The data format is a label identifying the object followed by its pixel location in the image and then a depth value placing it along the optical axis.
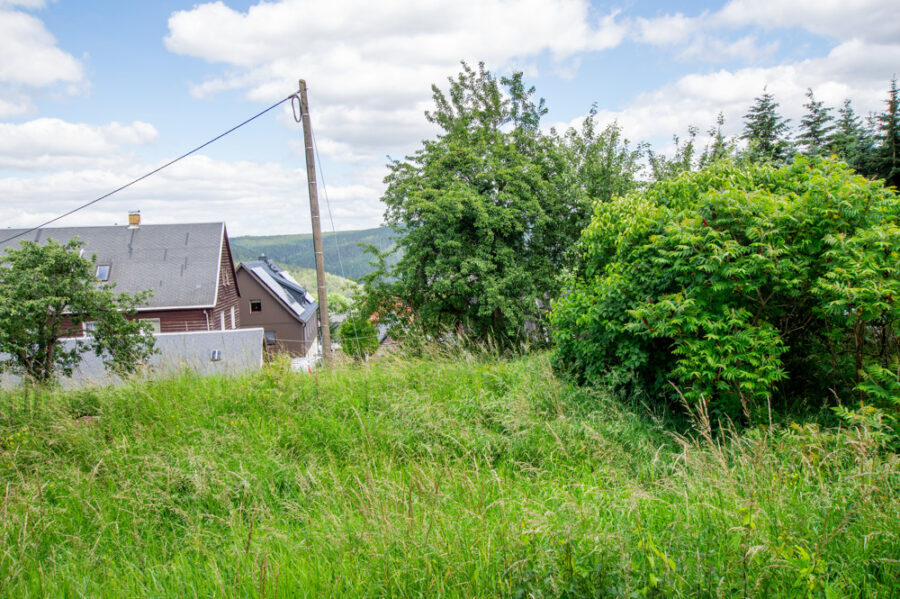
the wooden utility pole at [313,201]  9.78
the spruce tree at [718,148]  15.44
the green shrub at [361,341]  31.93
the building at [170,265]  23.50
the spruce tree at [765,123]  32.47
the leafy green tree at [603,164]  16.77
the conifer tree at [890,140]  26.41
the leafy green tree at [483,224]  14.59
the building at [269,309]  37.53
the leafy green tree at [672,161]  17.28
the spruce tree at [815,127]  32.94
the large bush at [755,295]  4.61
